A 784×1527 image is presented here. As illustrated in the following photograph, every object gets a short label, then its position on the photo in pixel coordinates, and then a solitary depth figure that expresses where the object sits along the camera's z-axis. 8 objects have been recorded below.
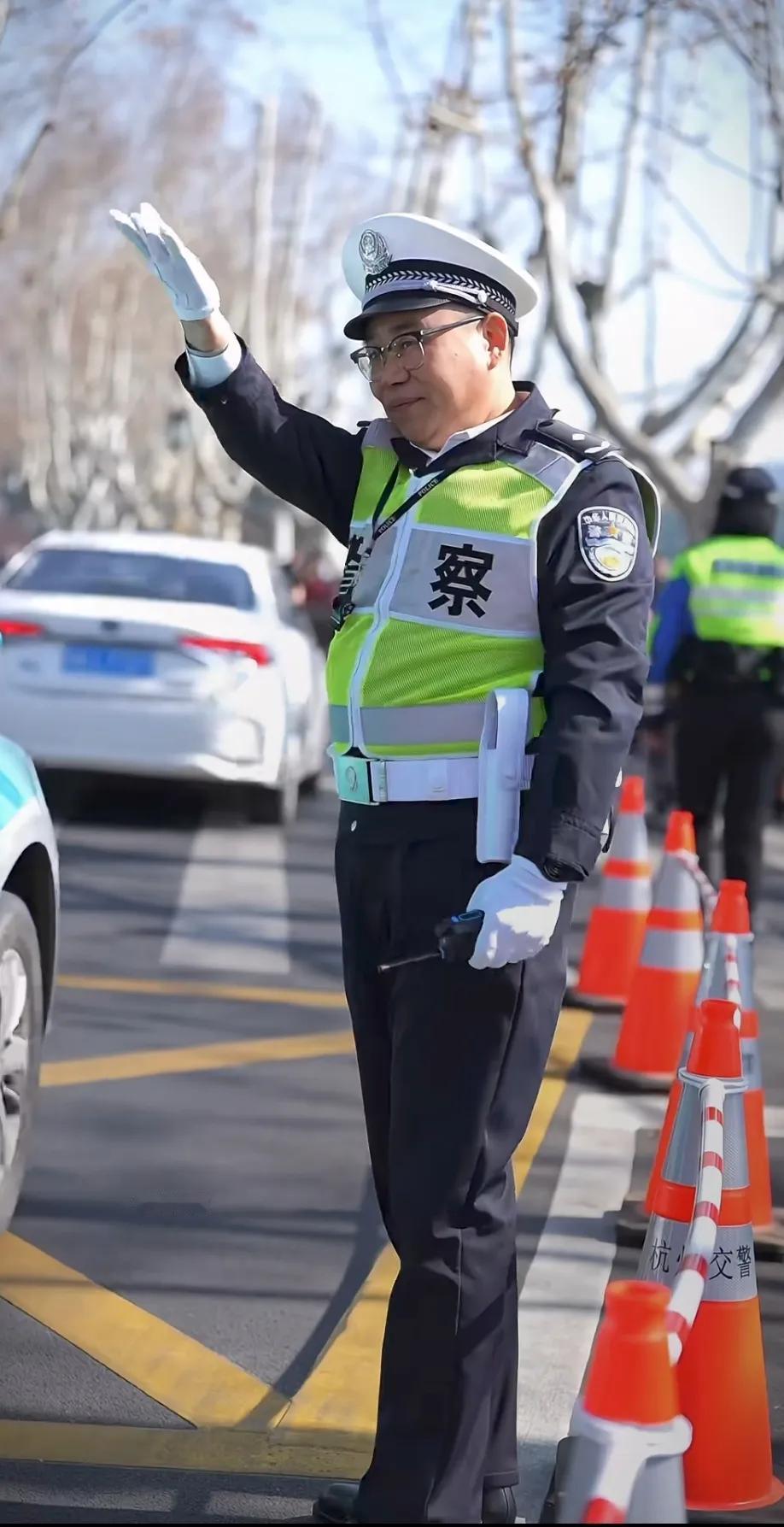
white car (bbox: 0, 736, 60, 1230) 9.23
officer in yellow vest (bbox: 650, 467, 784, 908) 16.58
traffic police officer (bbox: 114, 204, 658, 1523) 6.32
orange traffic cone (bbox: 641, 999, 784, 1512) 7.06
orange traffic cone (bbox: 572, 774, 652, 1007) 15.46
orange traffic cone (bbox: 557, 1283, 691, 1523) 4.88
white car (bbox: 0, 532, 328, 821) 23.23
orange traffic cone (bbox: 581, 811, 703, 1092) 13.09
